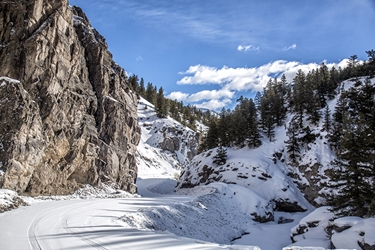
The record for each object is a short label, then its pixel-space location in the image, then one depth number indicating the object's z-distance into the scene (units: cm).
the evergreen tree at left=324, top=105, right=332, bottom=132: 3996
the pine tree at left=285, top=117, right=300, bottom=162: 3919
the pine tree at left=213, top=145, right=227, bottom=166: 4066
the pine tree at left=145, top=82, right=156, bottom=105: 10344
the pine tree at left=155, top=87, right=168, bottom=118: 8769
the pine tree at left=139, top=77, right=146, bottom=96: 10662
